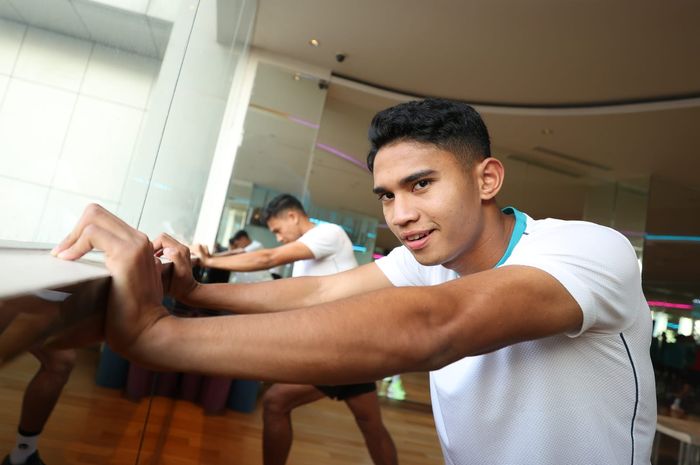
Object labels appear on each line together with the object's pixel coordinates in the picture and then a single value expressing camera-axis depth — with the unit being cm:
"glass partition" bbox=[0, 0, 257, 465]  56
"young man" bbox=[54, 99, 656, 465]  50
